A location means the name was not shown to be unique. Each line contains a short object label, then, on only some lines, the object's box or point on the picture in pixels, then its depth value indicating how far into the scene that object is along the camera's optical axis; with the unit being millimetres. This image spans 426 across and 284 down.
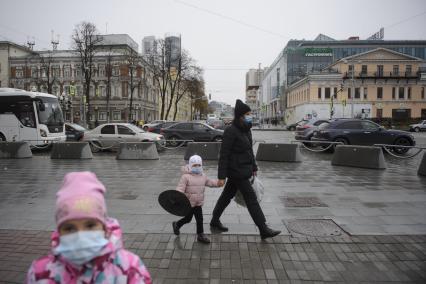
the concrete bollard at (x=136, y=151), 15289
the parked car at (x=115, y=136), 18859
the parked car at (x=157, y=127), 24703
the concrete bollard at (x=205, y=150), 14930
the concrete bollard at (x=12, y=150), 16031
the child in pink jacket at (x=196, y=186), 4961
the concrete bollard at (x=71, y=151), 15680
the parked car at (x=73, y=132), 26359
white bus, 19984
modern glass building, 81688
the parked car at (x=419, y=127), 45488
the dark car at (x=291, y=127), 52688
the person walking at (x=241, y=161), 5090
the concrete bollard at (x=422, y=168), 10755
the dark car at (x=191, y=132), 22078
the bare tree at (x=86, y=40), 42559
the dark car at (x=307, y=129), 21891
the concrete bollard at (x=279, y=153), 14242
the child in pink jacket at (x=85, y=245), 1852
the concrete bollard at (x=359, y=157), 12180
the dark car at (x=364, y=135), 17891
